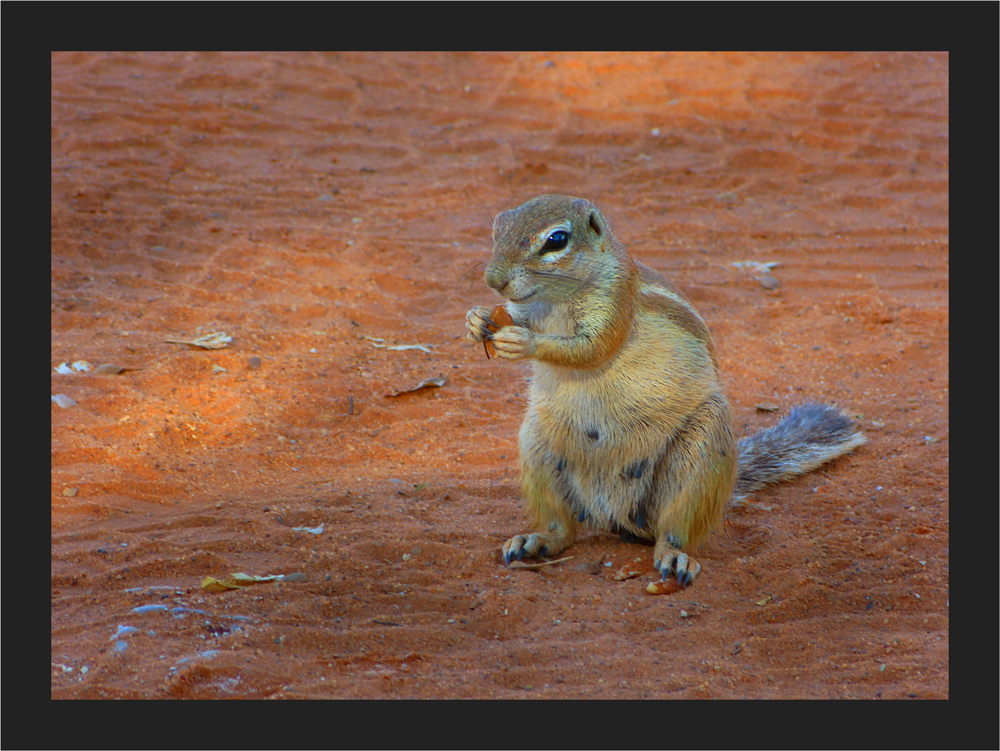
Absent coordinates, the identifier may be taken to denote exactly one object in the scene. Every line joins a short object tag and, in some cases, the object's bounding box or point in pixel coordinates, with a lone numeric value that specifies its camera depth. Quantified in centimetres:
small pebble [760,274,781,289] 1484
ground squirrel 773
